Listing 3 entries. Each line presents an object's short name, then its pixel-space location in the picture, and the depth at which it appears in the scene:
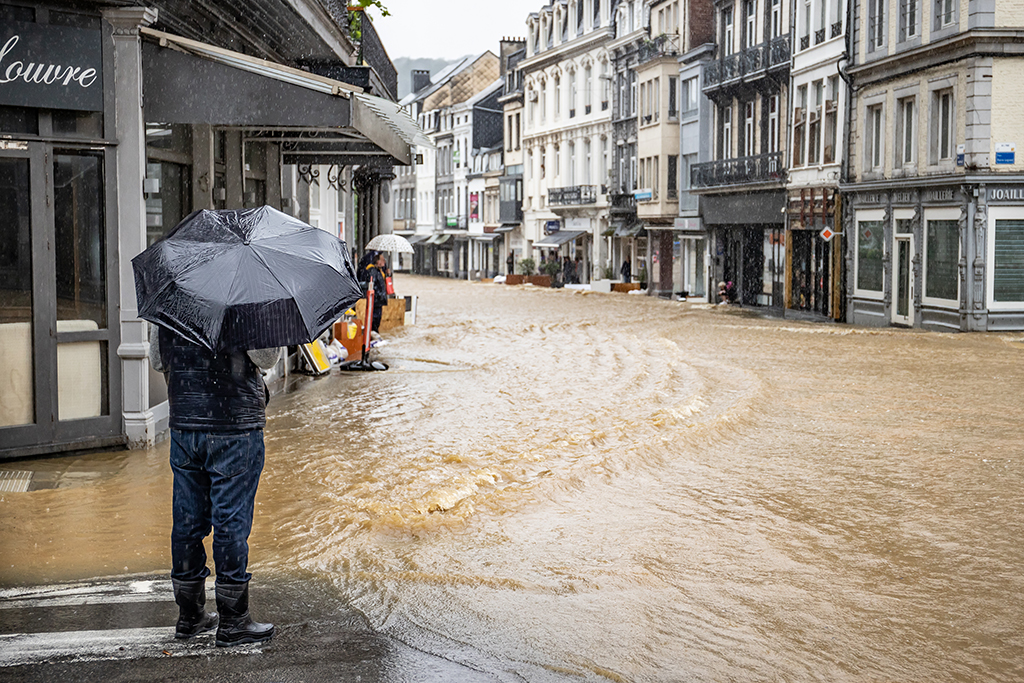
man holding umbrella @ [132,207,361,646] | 5.11
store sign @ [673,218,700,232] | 44.23
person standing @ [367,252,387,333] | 18.14
